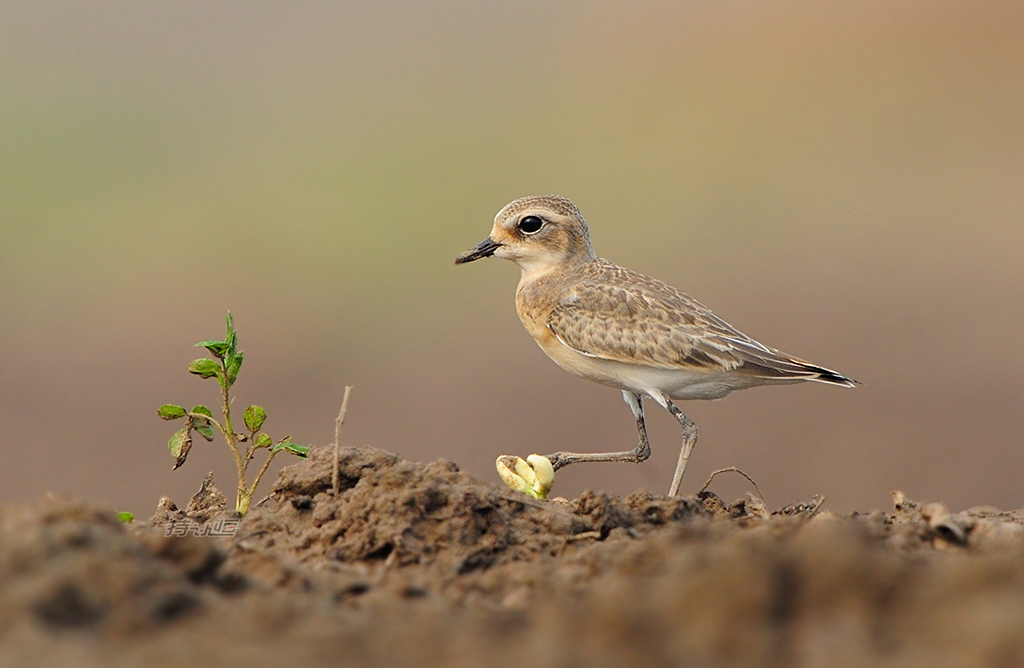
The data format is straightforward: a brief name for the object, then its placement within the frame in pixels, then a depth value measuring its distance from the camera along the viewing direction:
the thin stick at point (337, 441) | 9.65
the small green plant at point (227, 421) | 10.41
